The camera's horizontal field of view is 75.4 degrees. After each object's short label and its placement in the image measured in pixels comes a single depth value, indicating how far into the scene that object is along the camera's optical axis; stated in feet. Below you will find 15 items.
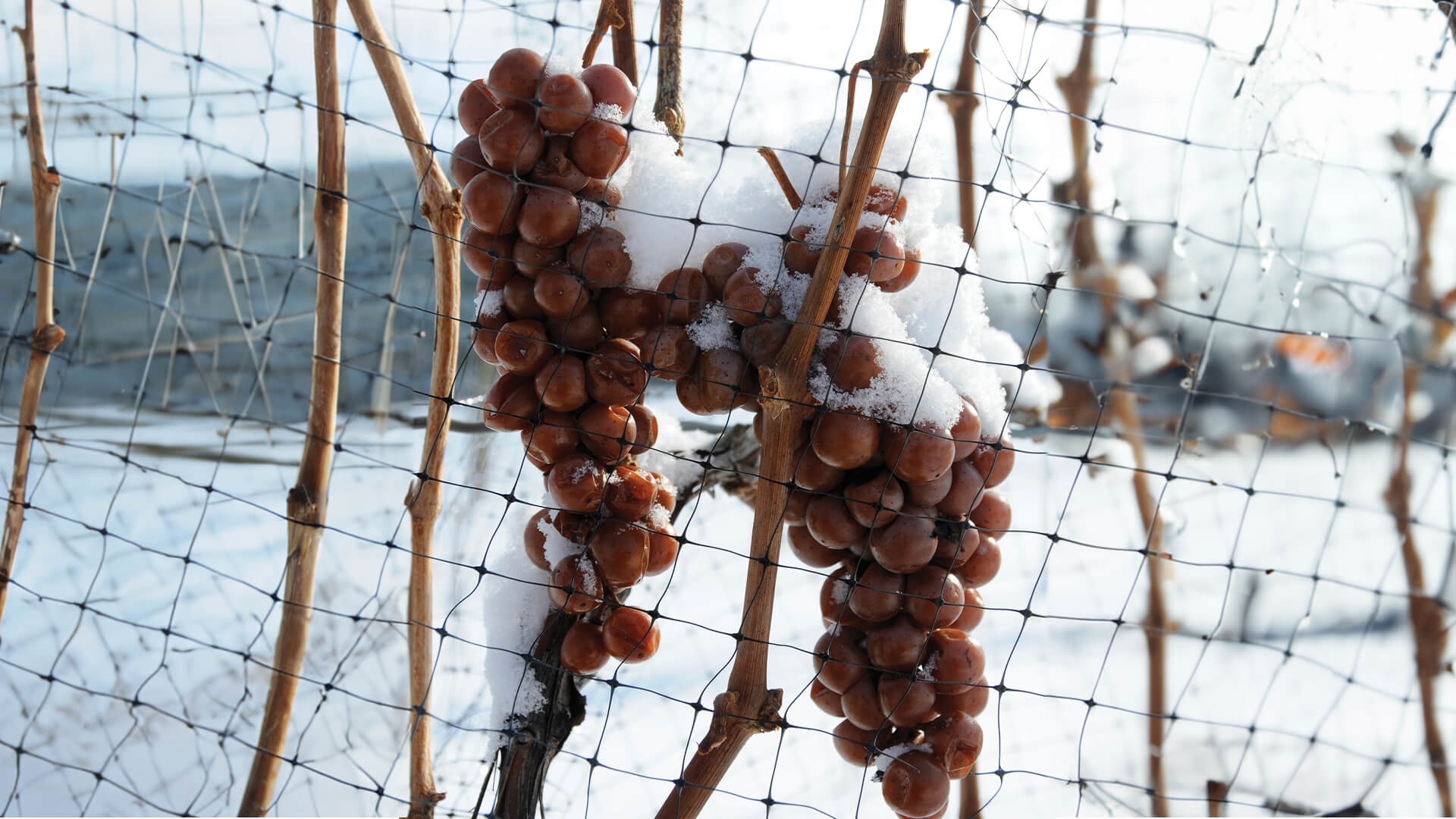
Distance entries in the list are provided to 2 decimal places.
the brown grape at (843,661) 1.75
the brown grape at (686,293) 1.64
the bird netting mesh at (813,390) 1.88
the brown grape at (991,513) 1.77
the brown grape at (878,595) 1.72
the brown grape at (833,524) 1.69
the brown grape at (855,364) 1.58
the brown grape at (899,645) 1.69
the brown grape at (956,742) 1.69
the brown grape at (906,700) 1.69
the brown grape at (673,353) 1.65
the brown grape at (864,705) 1.73
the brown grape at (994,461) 1.73
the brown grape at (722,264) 1.64
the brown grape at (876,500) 1.63
